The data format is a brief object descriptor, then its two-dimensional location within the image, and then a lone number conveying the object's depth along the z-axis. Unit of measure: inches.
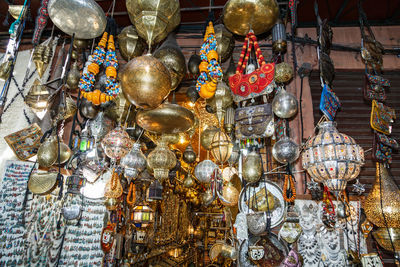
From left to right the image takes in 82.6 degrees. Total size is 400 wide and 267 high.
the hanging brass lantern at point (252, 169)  76.0
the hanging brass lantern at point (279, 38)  87.3
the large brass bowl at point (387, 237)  65.0
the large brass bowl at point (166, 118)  76.6
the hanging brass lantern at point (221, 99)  88.3
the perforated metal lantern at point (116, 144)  83.8
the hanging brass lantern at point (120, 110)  93.1
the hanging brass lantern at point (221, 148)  84.7
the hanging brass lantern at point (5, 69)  101.1
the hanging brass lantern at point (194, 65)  97.0
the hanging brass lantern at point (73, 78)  100.3
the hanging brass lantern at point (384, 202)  64.8
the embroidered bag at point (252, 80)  76.2
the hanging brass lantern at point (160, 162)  92.7
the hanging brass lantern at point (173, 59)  86.0
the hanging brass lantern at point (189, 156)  133.9
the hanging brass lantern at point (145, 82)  56.2
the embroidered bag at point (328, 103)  75.9
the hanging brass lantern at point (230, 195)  82.3
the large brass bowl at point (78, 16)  71.9
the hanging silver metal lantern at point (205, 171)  95.9
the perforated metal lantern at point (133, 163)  94.1
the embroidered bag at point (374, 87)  84.0
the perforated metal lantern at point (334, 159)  56.9
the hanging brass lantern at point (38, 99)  96.2
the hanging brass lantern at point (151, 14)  69.1
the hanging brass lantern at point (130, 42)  93.2
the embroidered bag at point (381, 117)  77.6
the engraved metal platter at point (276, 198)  78.5
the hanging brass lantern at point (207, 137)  100.2
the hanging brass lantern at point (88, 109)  107.4
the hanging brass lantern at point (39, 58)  98.7
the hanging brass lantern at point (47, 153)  81.0
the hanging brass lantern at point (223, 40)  90.2
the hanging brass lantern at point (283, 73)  82.6
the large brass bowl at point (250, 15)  80.0
